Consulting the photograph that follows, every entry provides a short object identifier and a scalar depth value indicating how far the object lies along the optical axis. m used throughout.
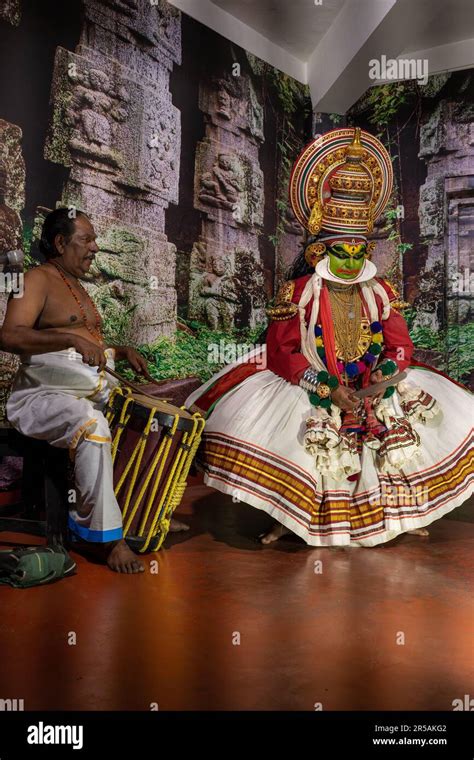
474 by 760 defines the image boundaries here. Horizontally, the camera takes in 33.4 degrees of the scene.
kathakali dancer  3.97
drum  3.82
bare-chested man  3.55
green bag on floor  3.29
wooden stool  3.69
